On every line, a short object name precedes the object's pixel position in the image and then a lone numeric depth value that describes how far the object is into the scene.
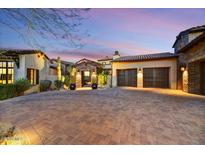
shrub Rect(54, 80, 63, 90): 5.20
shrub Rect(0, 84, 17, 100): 3.40
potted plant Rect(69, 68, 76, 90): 6.99
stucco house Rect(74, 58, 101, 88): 8.57
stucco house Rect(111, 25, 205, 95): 5.02
